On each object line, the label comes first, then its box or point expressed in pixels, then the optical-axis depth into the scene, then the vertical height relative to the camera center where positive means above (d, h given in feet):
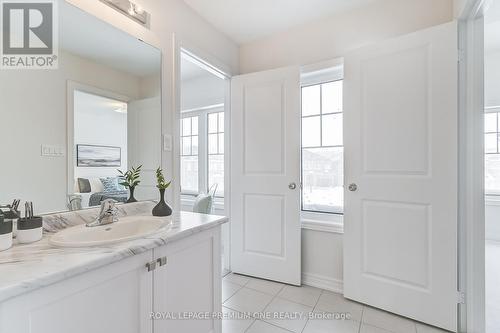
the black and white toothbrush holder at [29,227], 3.14 -0.82
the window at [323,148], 7.39 +0.54
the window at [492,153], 11.57 +0.58
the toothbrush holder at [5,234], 2.88 -0.82
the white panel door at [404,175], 5.26 -0.24
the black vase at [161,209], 4.81 -0.89
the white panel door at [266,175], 7.29 -0.30
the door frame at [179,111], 6.04 +1.56
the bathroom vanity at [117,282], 2.22 -1.36
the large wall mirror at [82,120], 3.53 +0.80
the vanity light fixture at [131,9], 4.72 +3.19
